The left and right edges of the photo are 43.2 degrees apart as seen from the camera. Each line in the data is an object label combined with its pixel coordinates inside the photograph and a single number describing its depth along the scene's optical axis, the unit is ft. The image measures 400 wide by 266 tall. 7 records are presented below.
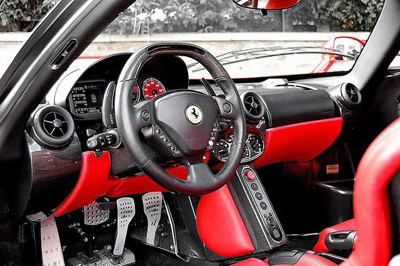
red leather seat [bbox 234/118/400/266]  2.90
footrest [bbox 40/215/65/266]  7.65
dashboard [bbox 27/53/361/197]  5.91
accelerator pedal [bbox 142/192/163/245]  8.70
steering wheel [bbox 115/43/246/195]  5.16
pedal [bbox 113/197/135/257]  8.34
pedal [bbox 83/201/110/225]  7.84
